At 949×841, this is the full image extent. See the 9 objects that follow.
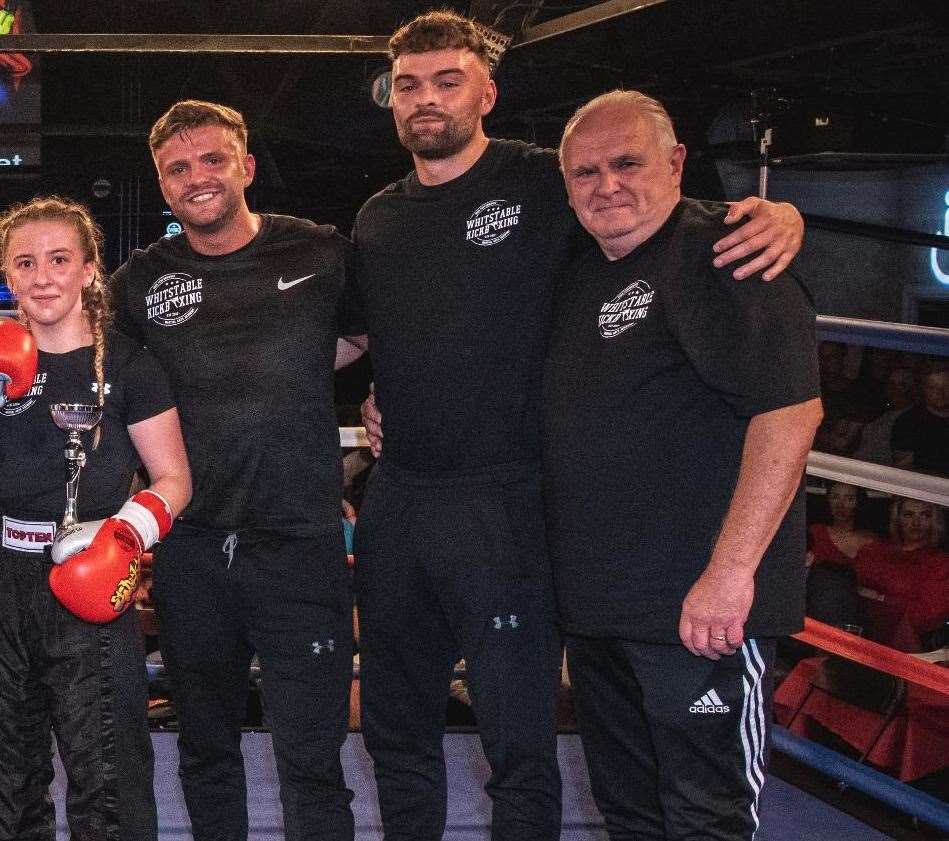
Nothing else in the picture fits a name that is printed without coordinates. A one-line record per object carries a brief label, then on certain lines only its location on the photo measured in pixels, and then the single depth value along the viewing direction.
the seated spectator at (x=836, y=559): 3.46
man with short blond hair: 2.05
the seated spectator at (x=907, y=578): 3.33
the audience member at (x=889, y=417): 4.57
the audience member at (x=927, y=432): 4.32
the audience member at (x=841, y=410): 4.80
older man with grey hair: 1.60
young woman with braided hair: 1.84
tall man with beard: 1.96
